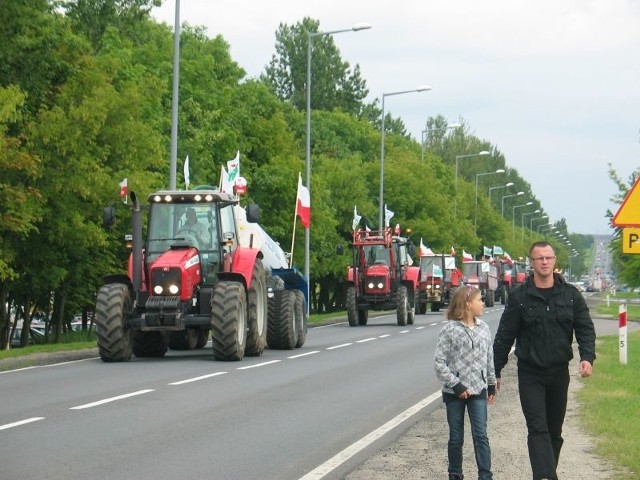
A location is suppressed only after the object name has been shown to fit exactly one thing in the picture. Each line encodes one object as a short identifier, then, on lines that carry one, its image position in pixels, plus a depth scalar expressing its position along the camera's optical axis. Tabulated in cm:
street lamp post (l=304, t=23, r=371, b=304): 4944
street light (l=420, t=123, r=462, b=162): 7962
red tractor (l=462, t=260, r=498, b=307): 8216
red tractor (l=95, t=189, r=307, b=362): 2480
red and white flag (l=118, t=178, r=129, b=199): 3403
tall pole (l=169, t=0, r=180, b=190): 3450
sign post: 2588
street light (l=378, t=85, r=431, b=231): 6631
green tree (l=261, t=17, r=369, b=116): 12075
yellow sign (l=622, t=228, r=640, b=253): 1564
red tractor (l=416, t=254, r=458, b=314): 6475
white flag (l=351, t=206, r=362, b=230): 5670
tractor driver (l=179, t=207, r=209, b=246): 2598
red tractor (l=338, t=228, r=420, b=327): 4778
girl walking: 1066
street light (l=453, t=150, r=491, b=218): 10644
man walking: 1019
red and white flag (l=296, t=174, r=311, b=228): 4759
